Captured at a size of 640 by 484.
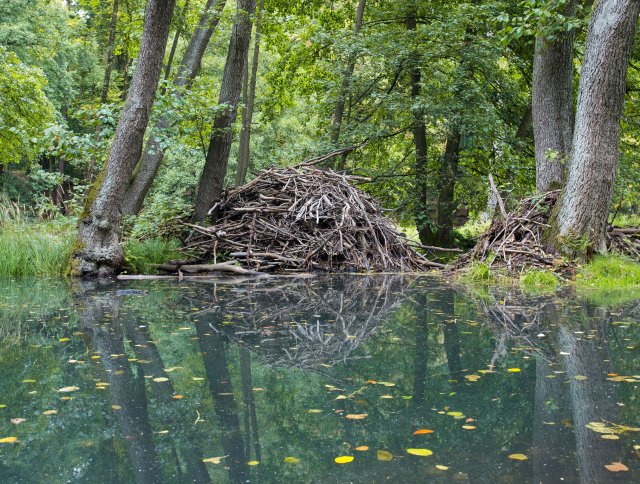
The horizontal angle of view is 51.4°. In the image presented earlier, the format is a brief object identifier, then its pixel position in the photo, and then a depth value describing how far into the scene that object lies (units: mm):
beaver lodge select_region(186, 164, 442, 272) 11461
